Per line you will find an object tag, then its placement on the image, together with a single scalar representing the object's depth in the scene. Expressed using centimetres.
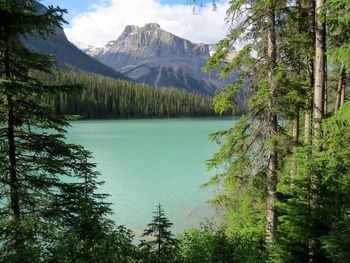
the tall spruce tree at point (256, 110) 922
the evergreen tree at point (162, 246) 770
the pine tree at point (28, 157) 686
